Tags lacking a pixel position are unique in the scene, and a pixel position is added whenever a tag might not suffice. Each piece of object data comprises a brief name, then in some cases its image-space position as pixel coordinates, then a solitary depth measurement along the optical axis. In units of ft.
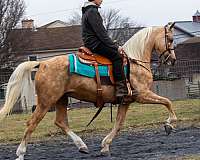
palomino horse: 36.52
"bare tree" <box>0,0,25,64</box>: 209.34
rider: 37.30
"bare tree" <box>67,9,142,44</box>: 319.13
